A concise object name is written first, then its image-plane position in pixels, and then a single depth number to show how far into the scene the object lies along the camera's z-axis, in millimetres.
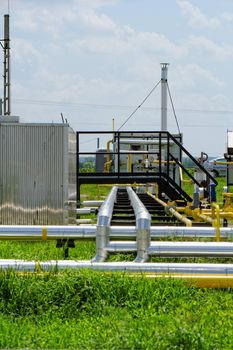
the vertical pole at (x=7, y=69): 27672
